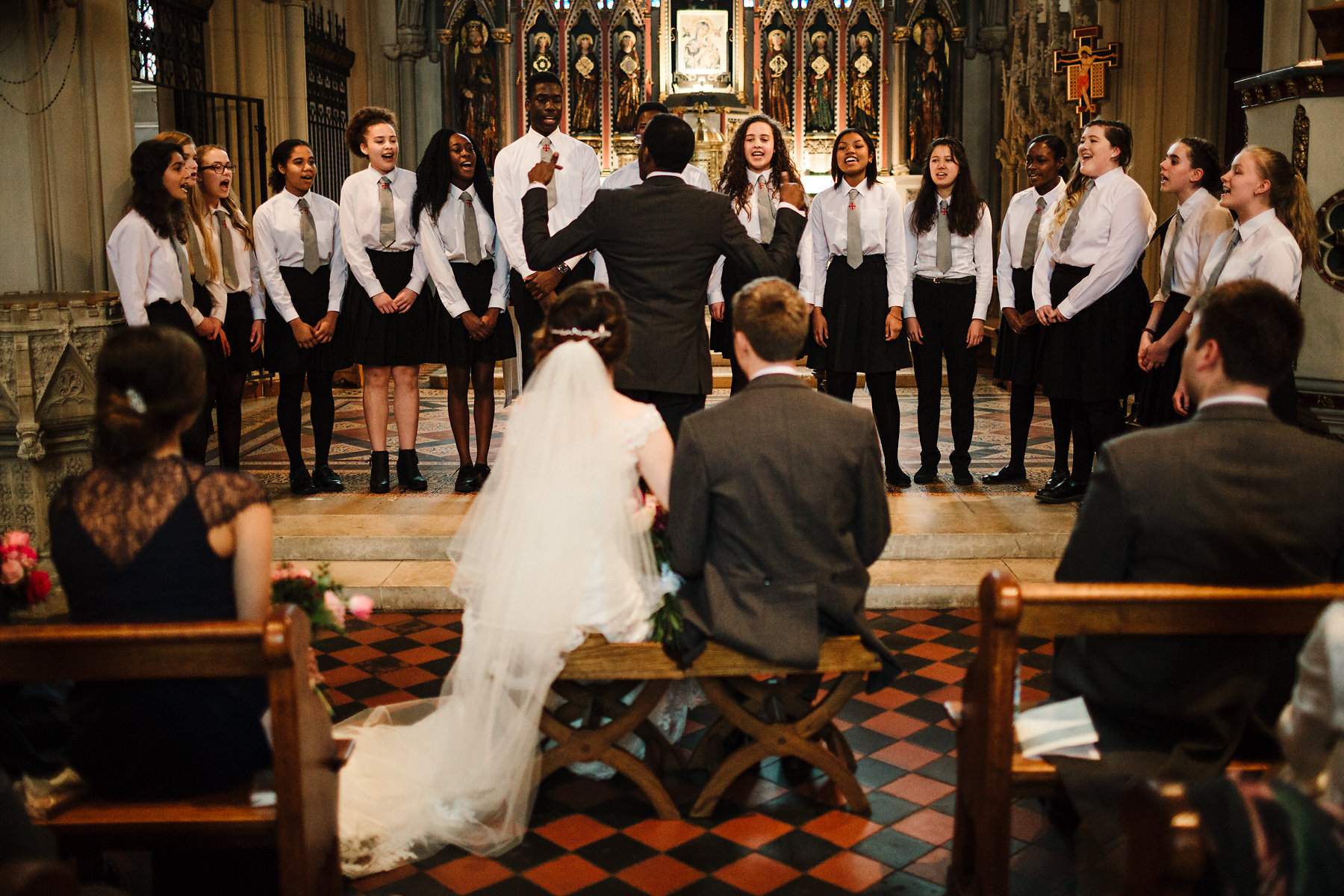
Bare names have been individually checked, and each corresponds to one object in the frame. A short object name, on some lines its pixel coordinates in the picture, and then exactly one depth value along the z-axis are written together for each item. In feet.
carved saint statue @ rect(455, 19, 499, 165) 48.14
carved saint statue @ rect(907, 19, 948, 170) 47.65
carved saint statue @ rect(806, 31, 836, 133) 48.32
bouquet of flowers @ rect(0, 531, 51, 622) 9.13
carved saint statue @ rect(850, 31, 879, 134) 47.96
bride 9.74
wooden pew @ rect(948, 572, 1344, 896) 7.32
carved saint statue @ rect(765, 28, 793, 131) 48.21
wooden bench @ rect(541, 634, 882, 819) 9.76
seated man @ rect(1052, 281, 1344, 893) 7.68
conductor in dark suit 13.97
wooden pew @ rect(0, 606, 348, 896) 6.97
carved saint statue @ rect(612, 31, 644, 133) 48.21
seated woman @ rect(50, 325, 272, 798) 7.34
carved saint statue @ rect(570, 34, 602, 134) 48.65
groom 9.29
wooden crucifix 29.86
